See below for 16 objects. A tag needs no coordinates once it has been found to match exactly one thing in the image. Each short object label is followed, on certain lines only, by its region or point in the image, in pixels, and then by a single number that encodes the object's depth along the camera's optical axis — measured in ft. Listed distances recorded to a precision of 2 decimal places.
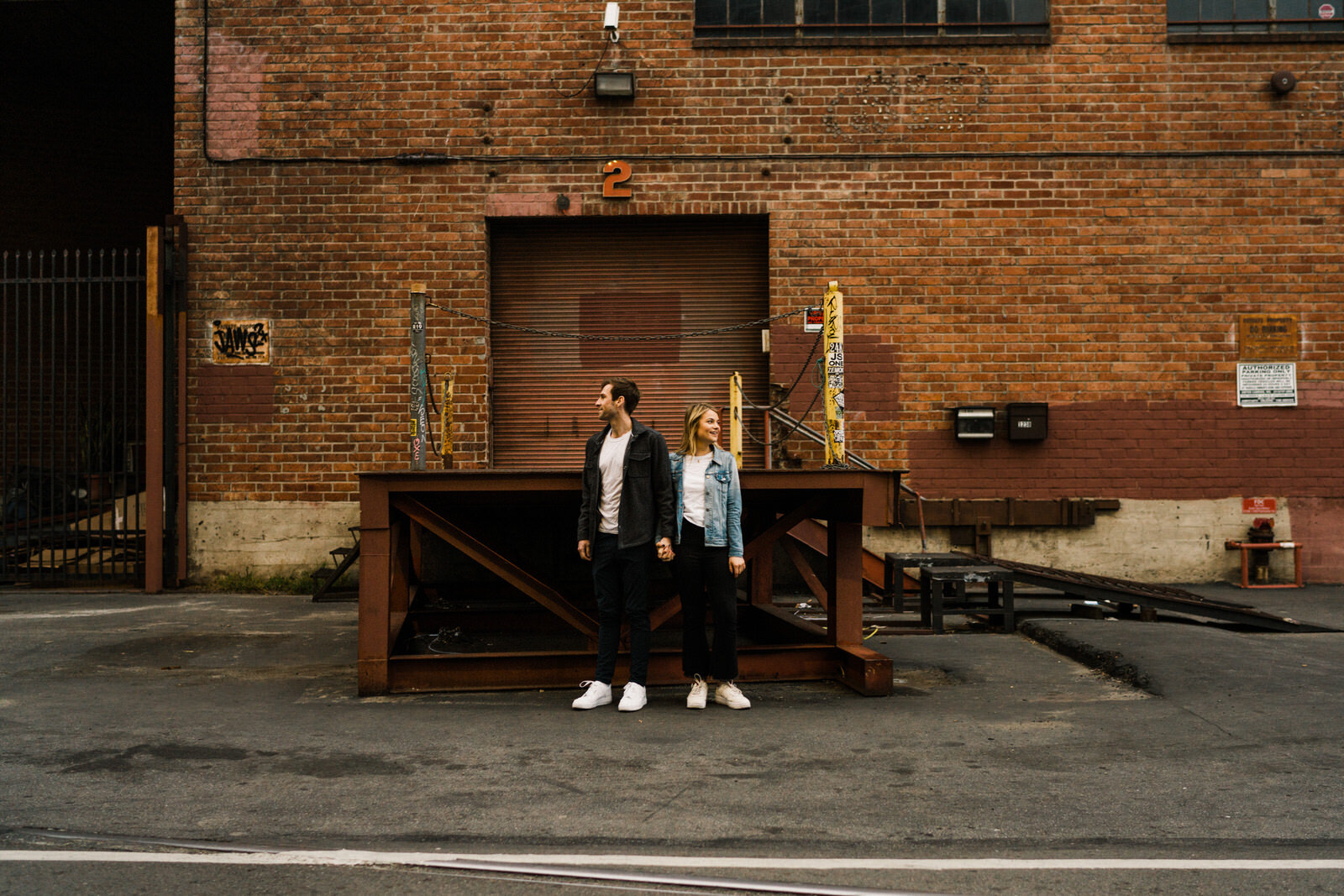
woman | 19.77
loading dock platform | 20.84
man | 19.63
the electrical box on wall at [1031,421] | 36.68
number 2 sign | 37.27
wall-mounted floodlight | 36.94
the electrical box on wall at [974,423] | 36.65
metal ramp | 28.04
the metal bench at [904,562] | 29.40
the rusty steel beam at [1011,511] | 36.76
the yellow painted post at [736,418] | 31.60
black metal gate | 36.50
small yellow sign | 37.09
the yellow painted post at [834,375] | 22.50
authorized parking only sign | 37.14
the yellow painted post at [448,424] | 31.81
